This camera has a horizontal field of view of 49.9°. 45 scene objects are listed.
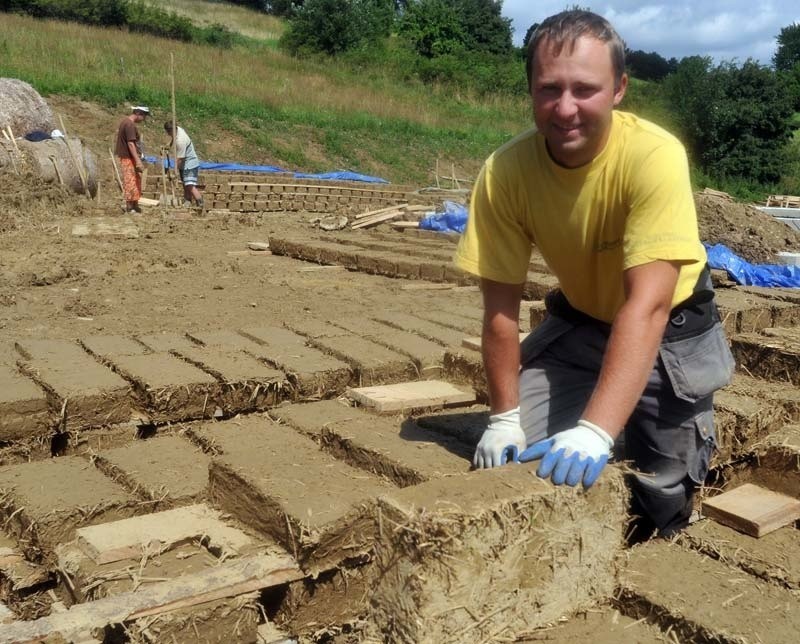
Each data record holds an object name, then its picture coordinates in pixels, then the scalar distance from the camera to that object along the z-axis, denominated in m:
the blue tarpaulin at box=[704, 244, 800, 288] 8.11
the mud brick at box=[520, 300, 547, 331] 4.70
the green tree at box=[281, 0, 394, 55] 34.97
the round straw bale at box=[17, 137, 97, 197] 13.04
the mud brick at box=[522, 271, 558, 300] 7.16
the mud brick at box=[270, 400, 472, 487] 2.94
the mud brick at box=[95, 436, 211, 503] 3.22
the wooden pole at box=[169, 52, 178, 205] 13.47
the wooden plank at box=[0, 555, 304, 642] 2.27
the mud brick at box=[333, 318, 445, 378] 4.55
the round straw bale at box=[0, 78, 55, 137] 15.02
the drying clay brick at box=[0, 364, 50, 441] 3.71
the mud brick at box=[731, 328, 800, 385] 4.09
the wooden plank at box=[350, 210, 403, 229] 12.72
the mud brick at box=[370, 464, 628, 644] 2.07
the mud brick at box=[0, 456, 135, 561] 3.01
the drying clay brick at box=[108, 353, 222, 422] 3.94
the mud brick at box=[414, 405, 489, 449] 3.35
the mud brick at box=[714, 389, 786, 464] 3.56
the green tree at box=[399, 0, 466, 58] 43.75
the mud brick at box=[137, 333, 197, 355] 4.73
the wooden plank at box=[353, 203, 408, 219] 13.07
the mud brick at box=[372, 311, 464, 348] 5.12
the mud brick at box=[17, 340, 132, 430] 3.80
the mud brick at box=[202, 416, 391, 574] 2.64
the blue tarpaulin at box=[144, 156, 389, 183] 16.95
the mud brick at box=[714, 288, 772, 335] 4.69
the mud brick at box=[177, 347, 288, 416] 4.10
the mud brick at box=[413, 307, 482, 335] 5.52
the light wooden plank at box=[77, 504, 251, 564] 2.70
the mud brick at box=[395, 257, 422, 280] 8.61
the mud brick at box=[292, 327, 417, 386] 4.41
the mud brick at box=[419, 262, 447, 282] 8.44
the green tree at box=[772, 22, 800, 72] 72.25
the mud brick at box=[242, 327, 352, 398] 4.27
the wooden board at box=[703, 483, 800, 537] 2.91
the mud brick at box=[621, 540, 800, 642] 2.20
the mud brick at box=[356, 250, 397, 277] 8.78
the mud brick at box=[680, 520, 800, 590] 2.60
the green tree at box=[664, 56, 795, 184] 31.59
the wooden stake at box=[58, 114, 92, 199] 13.70
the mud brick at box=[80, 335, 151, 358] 4.59
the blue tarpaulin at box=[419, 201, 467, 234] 11.72
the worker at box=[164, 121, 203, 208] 13.89
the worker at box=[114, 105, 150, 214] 13.02
